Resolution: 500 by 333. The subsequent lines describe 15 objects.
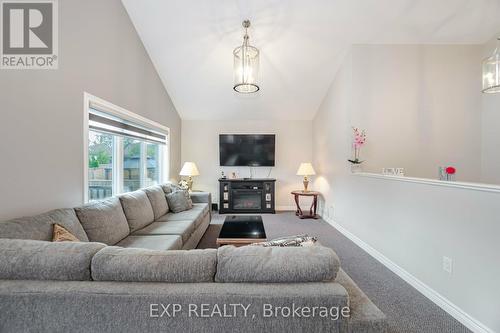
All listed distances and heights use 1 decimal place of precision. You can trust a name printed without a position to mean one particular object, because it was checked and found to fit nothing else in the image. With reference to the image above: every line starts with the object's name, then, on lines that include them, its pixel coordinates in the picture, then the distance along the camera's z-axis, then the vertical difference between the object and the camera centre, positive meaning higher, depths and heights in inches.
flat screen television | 228.1 +15.8
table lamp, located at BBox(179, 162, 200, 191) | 203.0 -4.4
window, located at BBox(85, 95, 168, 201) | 108.1 +9.0
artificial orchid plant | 148.2 +15.7
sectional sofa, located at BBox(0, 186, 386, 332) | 37.8 -20.9
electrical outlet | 78.9 -33.8
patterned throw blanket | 55.9 -18.7
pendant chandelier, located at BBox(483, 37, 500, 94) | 91.0 +37.4
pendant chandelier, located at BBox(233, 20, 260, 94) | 121.0 +51.6
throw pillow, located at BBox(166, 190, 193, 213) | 146.6 -23.3
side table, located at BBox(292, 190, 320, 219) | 199.4 -34.3
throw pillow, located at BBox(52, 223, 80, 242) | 65.5 -20.4
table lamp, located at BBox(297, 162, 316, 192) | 206.2 -4.0
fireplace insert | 219.9 -27.4
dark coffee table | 102.6 -32.4
